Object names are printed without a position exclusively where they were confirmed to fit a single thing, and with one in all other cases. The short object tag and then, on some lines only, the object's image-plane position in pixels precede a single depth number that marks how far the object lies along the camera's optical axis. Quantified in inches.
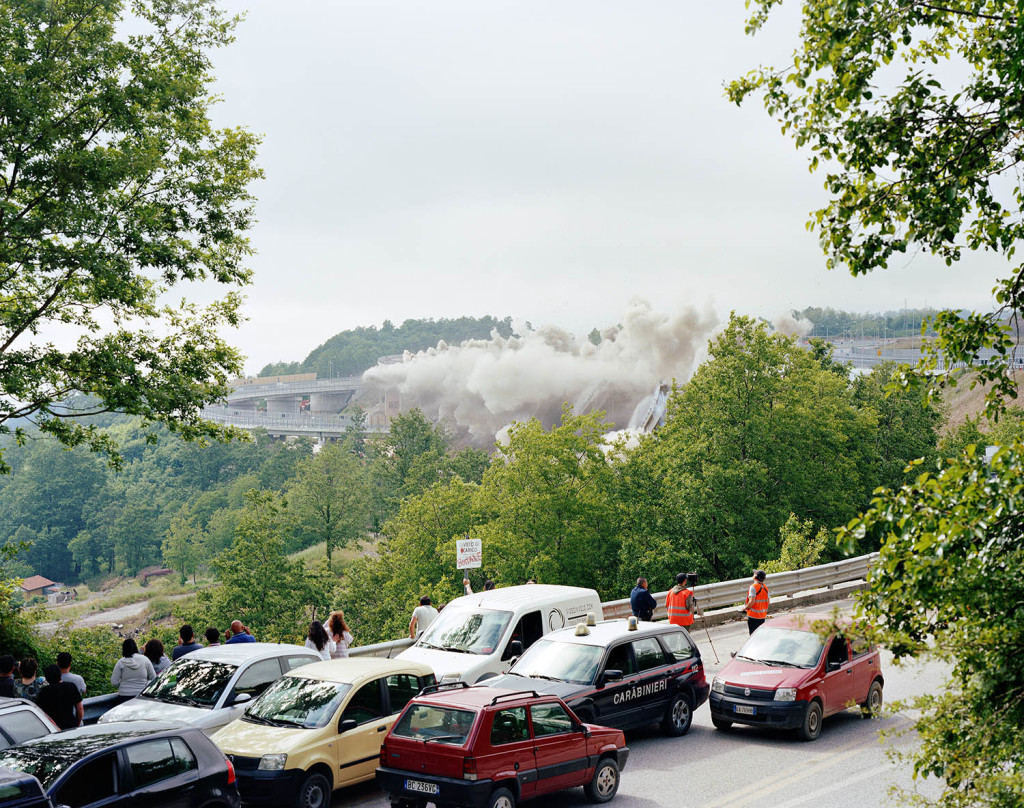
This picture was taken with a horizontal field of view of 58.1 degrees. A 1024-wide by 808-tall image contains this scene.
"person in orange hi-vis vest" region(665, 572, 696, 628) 692.1
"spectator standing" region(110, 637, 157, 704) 512.4
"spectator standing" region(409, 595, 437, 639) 686.5
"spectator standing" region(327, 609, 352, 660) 596.4
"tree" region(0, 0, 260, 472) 650.8
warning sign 767.7
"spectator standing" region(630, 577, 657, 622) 727.1
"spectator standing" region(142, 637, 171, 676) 534.3
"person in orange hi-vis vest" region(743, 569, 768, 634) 710.5
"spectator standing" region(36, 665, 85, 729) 457.1
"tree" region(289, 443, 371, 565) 3161.9
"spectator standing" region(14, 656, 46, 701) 487.5
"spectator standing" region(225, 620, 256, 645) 587.5
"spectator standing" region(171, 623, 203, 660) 536.1
